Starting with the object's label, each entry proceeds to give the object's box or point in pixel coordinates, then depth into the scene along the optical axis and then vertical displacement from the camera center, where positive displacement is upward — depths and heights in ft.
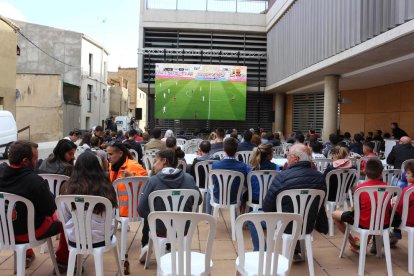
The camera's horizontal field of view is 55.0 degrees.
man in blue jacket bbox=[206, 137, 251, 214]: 15.64 -1.64
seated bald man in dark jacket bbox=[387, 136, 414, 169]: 20.77 -1.34
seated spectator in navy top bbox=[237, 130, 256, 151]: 24.25 -1.20
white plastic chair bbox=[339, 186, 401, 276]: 11.54 -2.51
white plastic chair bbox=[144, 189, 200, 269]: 10.62 -2.03
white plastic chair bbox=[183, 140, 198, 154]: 35.14 -2.13
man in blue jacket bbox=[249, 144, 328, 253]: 11.28 -1.62
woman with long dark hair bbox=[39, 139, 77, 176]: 13.74 -1.39
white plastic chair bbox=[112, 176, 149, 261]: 12.53 -2.26
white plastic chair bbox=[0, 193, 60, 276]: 9.68 -2.68
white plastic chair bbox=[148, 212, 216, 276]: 8.00 -2.41
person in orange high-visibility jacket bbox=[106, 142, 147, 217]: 13.70 -1.49
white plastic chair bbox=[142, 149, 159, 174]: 21.58 -2.02
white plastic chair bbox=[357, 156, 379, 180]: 20.85 -1.87
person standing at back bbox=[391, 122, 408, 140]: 39.19 -0.46
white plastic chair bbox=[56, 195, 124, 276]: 9.47 -2.41
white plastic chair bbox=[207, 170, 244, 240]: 15.31 -2.53
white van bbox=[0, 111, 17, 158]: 42.91 -1.17
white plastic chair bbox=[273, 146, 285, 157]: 30.75 -2.00
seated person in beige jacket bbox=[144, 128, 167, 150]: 23.91 -1.24
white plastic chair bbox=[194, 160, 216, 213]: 18.47 -2.17
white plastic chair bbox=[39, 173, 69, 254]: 13.24 -2.03
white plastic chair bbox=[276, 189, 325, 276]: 11.03 -2.18
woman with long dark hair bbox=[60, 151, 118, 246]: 9.82 -1.67
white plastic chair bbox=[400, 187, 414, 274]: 11.96 -3.09
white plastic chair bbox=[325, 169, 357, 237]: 15.93 -2.38
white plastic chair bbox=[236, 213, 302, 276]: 8.16 -2.53
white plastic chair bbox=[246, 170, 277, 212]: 15.14 -2.17
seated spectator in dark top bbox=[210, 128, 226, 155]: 23.34 -1.19
